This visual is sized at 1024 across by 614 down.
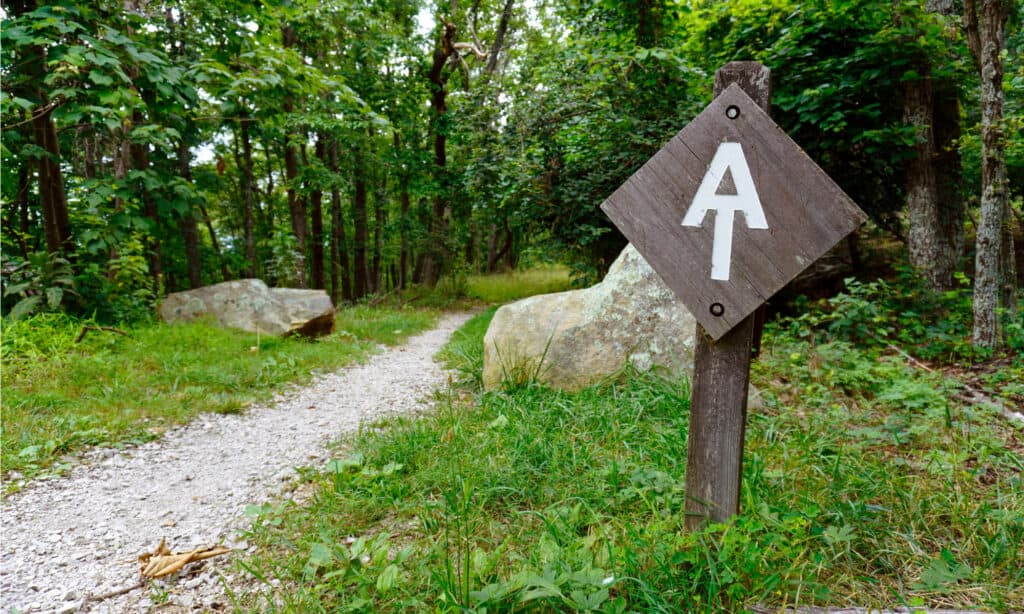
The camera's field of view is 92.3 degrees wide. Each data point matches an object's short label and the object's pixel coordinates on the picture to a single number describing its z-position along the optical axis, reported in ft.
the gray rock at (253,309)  24.80
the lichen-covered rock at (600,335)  13.73
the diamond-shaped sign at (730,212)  4.95
